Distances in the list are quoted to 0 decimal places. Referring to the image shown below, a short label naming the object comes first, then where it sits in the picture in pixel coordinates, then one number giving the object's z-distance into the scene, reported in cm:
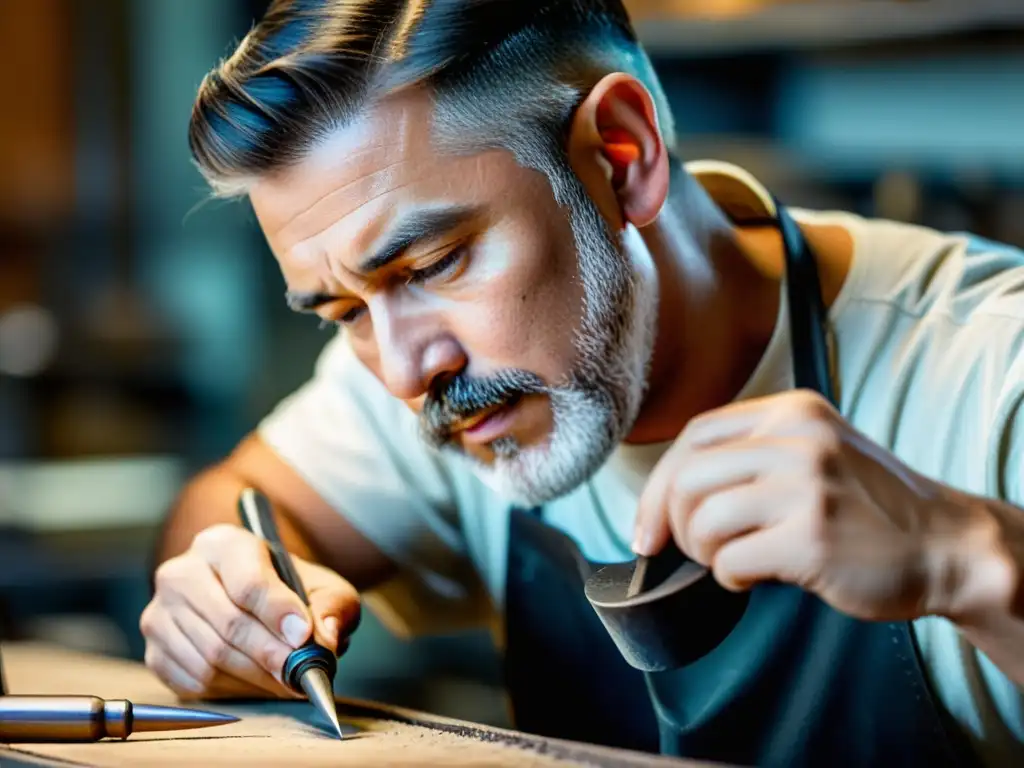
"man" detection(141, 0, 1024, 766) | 94
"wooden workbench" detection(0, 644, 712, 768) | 71
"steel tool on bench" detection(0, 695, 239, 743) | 79
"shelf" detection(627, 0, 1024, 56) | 178
